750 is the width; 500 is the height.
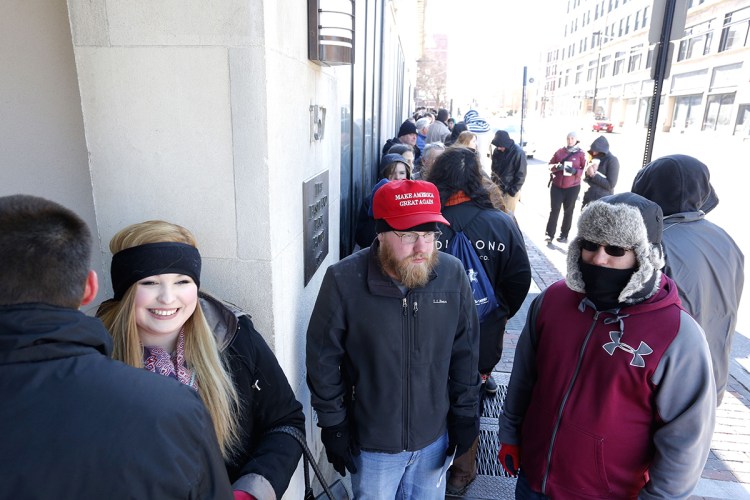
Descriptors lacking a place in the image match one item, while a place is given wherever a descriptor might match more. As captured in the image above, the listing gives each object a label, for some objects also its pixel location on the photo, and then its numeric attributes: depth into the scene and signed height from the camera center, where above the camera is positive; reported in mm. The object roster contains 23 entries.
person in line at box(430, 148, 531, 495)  2992 -731
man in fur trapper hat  1754 -947
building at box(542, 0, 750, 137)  36312 +5691
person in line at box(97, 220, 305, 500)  1624 -822
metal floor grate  3242 -2441
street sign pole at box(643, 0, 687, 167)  3982 +696
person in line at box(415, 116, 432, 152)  12419 -349
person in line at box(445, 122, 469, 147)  9997 -283
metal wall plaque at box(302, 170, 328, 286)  2656 -610
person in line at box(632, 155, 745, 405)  2391 -644
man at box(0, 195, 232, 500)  896 -549
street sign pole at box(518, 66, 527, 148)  17781 +788
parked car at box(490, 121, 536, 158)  22647 -635
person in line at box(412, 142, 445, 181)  6173 -449
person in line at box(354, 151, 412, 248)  4230 -715
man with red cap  2152 -1025
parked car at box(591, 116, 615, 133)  42938 -410
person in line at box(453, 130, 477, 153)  5969 -240
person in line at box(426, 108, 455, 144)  11516 -339
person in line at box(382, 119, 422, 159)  8867 -299
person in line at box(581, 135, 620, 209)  7781 -755
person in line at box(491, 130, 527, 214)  7805 -751
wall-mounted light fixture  2473 +442
